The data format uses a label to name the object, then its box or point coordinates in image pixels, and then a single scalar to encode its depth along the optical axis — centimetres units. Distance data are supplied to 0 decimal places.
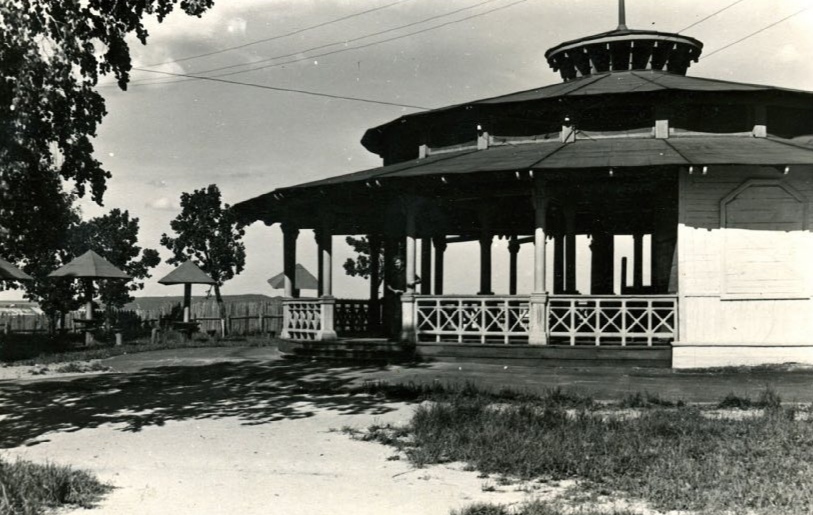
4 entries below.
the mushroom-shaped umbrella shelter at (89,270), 2680
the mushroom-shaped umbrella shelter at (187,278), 2950
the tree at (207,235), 4369
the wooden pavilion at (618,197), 1455
